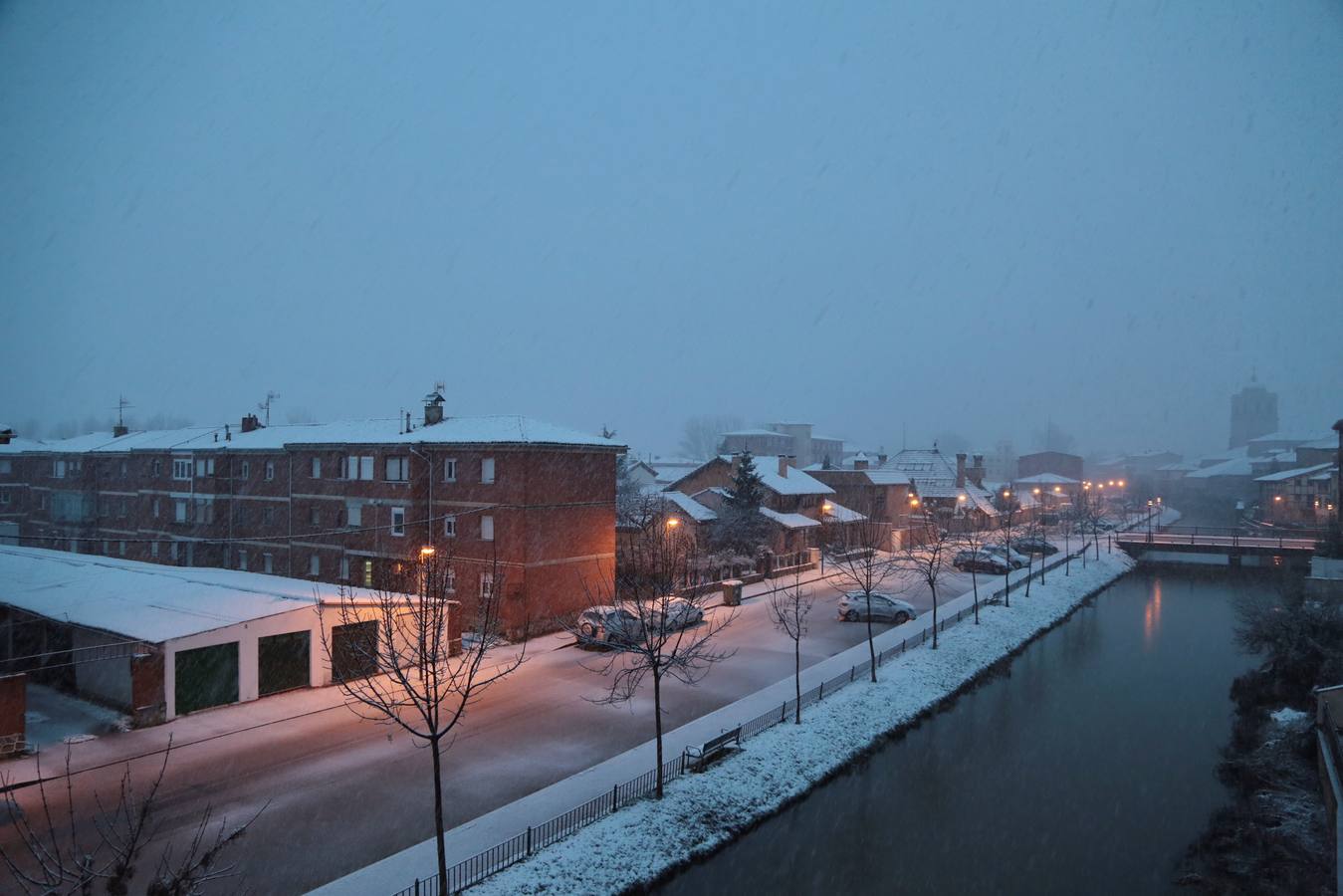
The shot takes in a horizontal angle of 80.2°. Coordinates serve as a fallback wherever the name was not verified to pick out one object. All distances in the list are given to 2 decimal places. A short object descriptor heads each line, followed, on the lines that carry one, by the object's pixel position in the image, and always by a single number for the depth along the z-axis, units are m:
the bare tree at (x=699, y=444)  156.38
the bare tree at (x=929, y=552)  42.03
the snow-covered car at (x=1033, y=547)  54.42
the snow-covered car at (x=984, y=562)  44.75
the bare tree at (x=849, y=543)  43.03
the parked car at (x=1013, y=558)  46.55
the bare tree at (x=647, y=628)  17.39
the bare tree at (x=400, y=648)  19.59
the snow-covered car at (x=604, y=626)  24.18
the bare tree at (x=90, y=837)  11.72
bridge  53.30
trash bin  34.62
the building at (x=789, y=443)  111.69
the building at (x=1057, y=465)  130.25
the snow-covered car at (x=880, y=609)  31.62
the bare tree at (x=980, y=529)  49.28
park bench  16.22
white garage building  18.97
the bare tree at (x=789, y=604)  29.50
